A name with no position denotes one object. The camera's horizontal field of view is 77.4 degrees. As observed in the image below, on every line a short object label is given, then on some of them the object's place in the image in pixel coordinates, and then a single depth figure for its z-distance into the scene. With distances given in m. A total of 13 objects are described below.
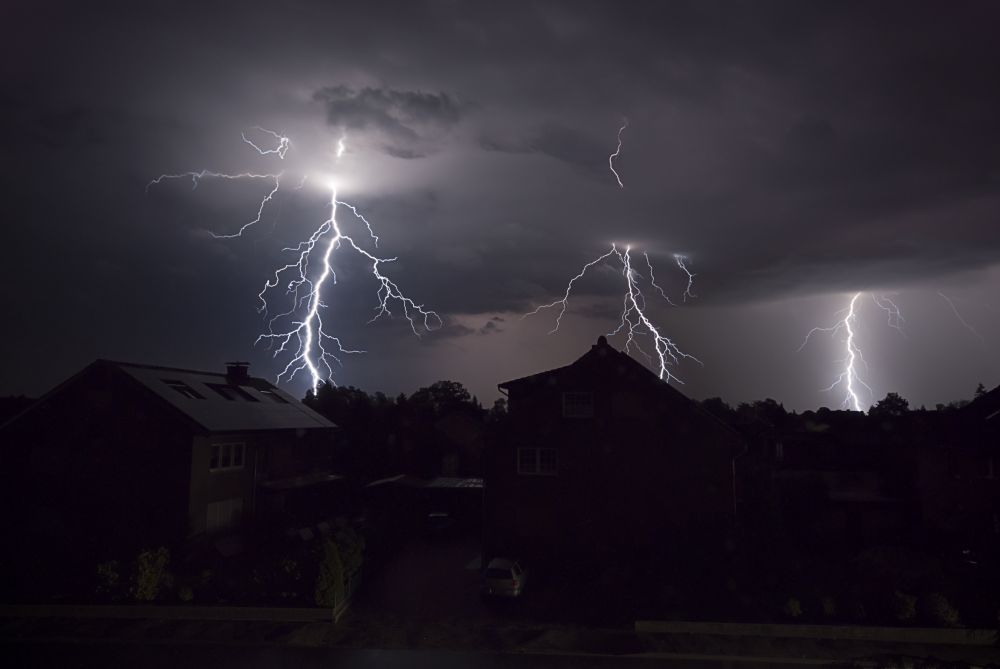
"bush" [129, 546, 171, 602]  21.08
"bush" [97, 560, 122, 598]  21.25
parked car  21.89
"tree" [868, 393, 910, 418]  84.12
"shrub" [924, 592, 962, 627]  18.83
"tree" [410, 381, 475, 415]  78.18
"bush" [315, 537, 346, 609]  20.73
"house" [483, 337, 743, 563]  26.48
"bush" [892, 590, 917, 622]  19.06
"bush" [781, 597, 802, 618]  19.53
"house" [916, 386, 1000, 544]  29.92
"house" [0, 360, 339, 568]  26.83
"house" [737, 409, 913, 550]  25.16
